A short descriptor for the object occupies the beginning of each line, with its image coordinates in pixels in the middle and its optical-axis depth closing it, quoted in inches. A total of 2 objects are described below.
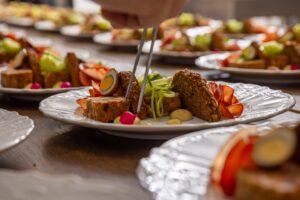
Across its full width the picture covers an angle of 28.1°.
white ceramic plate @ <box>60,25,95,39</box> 150.3
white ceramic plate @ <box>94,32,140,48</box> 123.8
